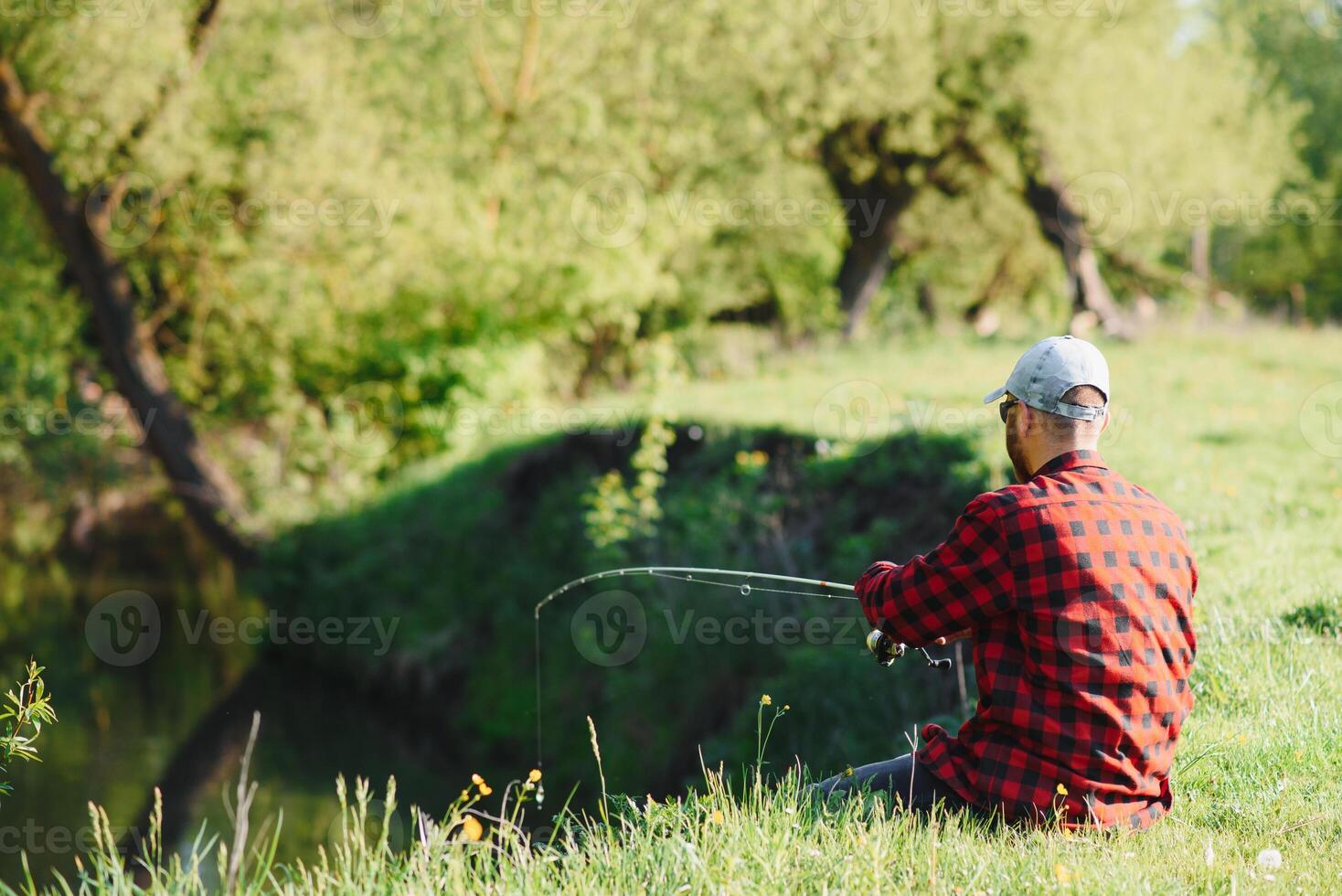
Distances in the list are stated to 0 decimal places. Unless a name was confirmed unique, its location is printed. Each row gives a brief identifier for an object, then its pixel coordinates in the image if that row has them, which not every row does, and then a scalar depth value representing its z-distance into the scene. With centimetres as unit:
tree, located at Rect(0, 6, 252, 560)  2833
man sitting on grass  636
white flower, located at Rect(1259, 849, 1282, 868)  624
